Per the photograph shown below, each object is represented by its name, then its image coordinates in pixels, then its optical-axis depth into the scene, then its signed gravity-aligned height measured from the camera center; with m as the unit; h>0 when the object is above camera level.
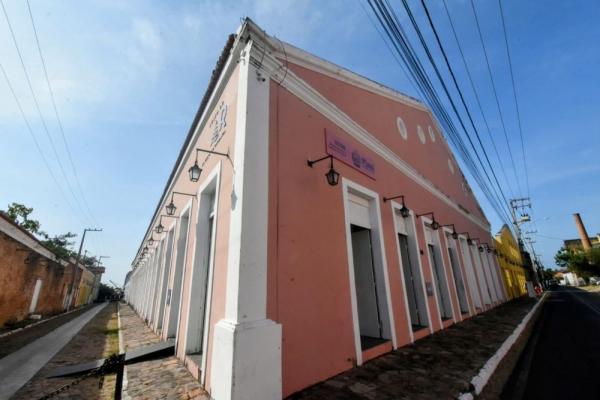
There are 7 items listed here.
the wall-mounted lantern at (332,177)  4.03 +1.53
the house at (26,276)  10.34 +0.52
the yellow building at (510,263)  18.19 +0.51
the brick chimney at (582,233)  42.46 +5.64
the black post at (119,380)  1.88 -0.71
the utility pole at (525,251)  22.86 +1.87
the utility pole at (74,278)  21.00 +0.57
